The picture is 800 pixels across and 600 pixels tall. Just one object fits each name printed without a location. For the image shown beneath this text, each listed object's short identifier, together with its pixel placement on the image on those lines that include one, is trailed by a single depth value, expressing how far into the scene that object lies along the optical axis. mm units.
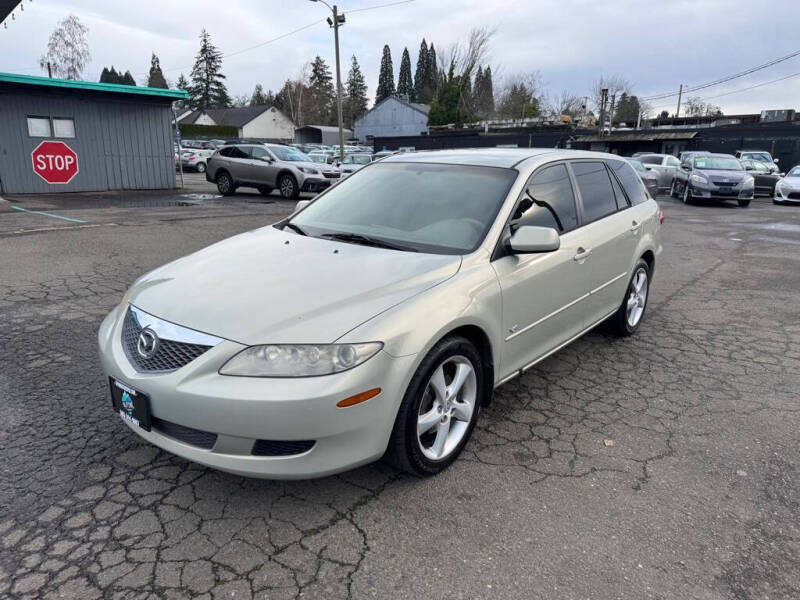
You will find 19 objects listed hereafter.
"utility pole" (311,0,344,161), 27984
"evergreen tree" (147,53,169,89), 90950
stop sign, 16688
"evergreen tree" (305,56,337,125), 81125
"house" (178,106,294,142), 74312
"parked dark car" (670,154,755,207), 17203
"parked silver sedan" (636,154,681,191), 22109
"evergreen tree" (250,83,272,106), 97812
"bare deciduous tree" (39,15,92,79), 54781
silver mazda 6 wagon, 2375
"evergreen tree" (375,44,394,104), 106188
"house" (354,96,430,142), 64500
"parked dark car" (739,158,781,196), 20625
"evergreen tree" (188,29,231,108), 89000
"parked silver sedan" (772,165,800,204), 17938
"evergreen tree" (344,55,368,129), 100750
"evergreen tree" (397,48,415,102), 104062
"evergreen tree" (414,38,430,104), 100812
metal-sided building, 16062
